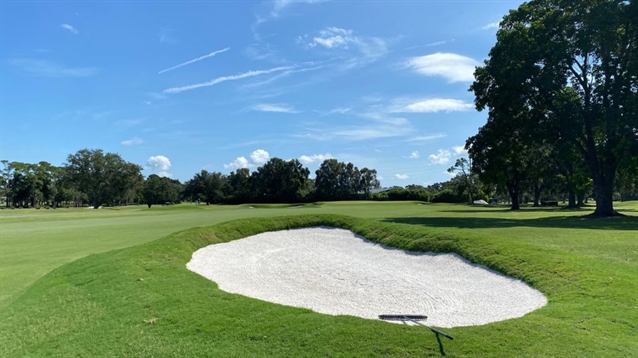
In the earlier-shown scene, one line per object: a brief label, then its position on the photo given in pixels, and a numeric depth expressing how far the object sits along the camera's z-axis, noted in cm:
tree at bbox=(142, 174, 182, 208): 12325
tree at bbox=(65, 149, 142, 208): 9444
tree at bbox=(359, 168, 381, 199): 11300
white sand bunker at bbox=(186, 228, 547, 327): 823
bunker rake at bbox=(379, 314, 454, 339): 694
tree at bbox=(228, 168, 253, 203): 10262
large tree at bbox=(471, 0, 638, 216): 2911
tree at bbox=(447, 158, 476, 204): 9112
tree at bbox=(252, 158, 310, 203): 9888
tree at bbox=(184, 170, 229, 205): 12219
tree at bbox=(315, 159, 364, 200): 10800
